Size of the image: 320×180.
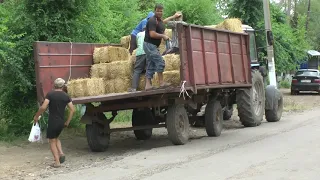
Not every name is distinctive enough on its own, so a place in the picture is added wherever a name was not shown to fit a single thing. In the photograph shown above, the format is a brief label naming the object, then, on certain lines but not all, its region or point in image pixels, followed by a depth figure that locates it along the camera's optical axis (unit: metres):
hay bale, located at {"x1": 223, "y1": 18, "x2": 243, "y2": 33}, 13.75
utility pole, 18.70
